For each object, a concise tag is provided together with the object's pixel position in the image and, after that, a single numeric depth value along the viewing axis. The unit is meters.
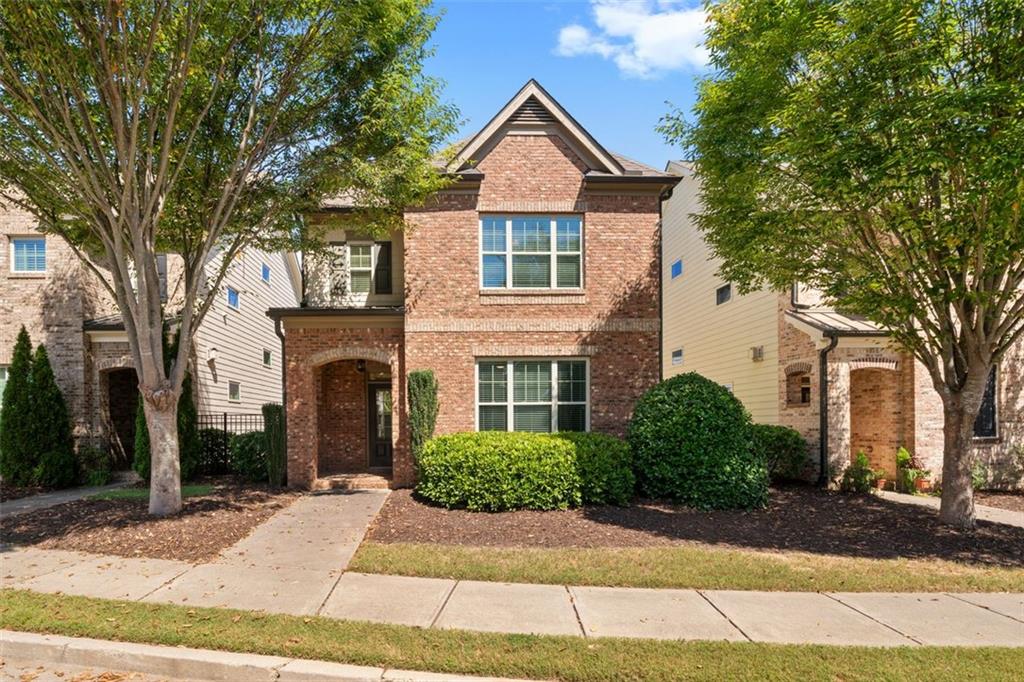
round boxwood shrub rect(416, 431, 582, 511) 10.19
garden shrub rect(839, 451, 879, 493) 12.31
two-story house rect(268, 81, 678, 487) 12.46
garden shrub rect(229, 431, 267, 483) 13.38
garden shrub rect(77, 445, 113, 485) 13.49
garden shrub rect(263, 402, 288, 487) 12.59
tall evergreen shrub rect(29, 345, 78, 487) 12.88
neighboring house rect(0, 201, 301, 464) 13.80
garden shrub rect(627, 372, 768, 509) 10.24
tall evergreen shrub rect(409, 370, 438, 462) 11.70
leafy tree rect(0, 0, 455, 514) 7.84
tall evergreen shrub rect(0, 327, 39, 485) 12.81
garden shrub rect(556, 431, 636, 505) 10.45
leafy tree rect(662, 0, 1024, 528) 7.05
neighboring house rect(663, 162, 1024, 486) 12.84
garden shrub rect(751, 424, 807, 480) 13.02
